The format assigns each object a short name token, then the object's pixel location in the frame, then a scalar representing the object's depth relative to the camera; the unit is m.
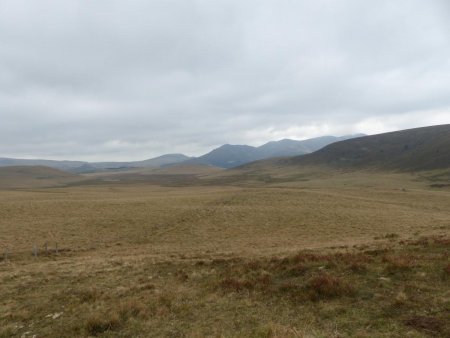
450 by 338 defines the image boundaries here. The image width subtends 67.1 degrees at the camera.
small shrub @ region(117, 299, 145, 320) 10.68
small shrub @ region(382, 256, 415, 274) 12.72
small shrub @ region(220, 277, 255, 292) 12.67
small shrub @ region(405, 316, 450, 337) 7.80
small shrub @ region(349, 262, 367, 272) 13.33
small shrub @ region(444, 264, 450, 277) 11.63
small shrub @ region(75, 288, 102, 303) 12.96
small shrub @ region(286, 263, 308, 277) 13.85
